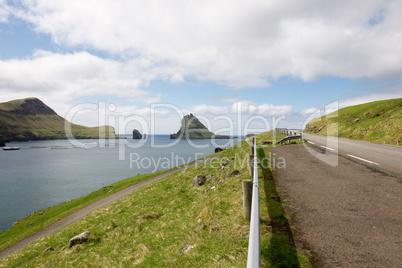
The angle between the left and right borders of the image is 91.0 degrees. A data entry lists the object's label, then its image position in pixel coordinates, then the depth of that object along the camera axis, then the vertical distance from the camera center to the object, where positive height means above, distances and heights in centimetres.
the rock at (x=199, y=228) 707 -346
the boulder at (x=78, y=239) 1106 -599
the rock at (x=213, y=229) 651 -321
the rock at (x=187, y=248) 607 -364
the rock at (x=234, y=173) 1238 -256
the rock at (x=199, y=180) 1522 -370
